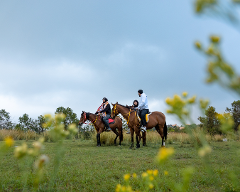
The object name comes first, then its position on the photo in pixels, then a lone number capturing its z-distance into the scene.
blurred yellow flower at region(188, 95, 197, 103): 1.10
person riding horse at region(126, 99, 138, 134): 10.89
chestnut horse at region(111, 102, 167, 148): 9.77
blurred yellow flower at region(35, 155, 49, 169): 1.01
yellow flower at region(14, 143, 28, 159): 0.91
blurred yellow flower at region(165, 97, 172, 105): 1.02
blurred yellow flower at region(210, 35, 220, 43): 0.86
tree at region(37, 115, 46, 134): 23.45
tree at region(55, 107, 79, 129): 24.52
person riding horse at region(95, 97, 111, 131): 10.93
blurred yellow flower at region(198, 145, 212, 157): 0.84
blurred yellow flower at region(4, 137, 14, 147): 0.94
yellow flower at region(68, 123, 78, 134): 1.11
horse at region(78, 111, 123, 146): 10.92
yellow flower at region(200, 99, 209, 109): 1.21
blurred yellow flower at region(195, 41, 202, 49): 0.90
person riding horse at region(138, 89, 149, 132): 9.81
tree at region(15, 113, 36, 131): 23.86
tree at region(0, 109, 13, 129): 22.58
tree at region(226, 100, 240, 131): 17.98
